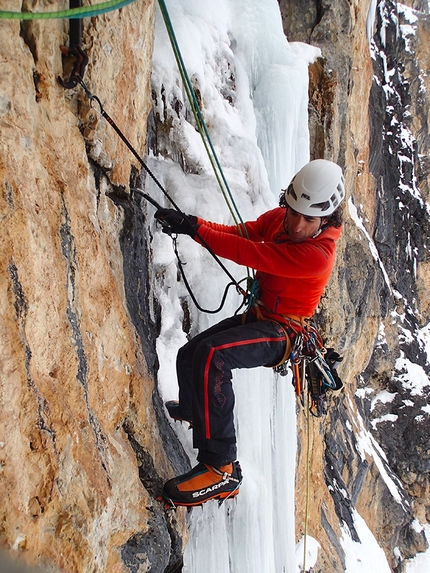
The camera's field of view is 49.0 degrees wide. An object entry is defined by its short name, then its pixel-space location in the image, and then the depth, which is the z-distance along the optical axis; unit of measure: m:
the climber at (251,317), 2.11
